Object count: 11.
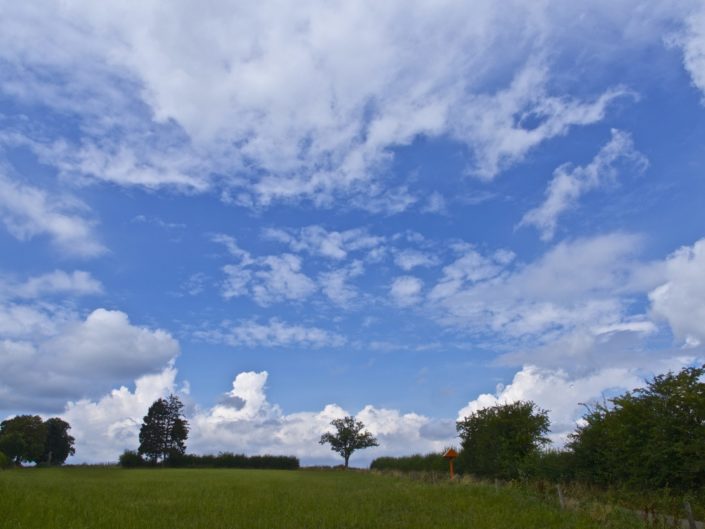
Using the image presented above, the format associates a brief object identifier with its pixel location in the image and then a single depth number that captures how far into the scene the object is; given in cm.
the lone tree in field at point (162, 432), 8906
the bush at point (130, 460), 8188
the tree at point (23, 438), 7288
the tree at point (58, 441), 8859
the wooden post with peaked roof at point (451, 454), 3578
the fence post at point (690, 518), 1414
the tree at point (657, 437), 1759
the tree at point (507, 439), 3241
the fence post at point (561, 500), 1844
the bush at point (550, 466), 2505
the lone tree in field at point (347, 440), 9088
